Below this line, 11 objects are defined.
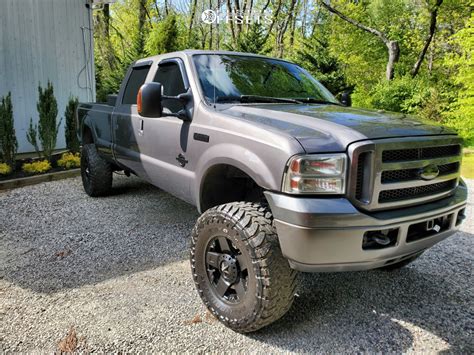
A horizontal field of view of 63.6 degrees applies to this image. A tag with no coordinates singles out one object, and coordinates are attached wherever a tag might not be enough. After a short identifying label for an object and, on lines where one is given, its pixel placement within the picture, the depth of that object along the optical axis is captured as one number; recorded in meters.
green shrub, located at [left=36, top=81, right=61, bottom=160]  7.09
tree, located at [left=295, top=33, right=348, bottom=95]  14.77
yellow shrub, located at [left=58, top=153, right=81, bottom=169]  7.39
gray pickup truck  2.13
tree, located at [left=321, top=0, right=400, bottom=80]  17.18
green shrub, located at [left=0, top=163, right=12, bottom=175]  6.41
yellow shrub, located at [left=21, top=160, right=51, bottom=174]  6.82
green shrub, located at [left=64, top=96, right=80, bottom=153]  7.82
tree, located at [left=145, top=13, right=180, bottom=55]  15.08
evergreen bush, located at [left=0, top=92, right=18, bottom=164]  6.44
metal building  7.72
